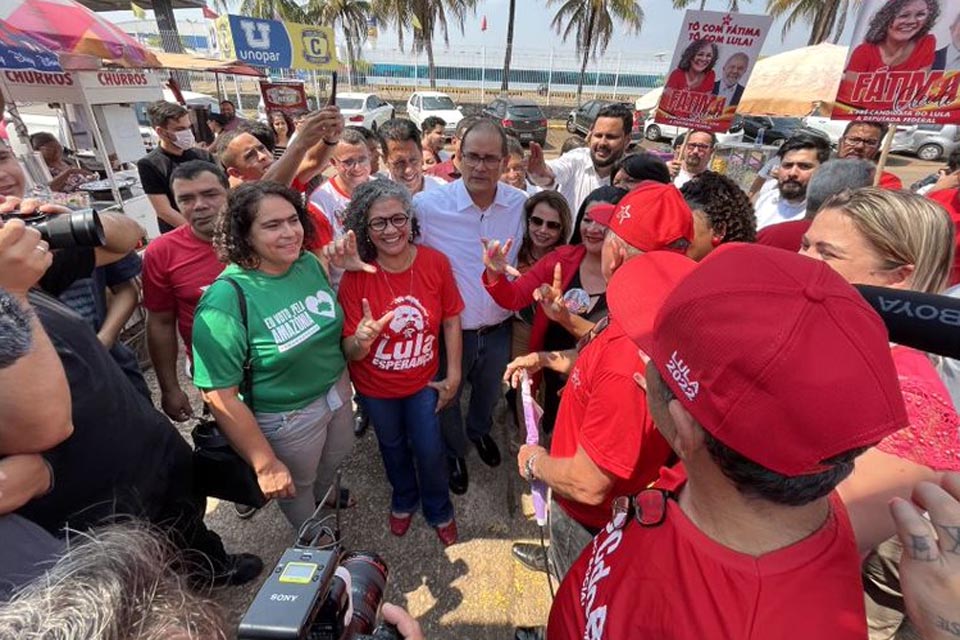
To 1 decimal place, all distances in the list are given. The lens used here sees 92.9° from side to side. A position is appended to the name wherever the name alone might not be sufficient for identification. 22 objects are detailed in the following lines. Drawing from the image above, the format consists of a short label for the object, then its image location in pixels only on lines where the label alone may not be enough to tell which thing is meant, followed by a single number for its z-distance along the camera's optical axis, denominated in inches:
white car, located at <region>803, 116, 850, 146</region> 604.5
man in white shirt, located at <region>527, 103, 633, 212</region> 151.2
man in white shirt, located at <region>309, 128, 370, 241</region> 125.6
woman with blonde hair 38.6
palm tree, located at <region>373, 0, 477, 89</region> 996.6
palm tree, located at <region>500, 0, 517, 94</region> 980.6
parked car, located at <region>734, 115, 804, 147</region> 609.0
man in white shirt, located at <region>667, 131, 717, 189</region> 182.9
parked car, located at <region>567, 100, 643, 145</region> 647.8
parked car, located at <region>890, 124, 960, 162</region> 578.2
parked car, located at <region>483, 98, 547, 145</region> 613.9
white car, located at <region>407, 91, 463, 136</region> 661.9
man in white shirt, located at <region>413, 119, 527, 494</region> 106.7
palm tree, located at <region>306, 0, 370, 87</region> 1058.7
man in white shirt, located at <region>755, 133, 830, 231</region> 146.0
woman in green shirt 69.3
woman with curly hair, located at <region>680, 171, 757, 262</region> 80.6
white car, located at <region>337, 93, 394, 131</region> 586.9
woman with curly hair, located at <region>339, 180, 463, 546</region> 88.9
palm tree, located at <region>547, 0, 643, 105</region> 1008.2
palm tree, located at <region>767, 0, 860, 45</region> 805.2
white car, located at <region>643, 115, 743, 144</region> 672.4
